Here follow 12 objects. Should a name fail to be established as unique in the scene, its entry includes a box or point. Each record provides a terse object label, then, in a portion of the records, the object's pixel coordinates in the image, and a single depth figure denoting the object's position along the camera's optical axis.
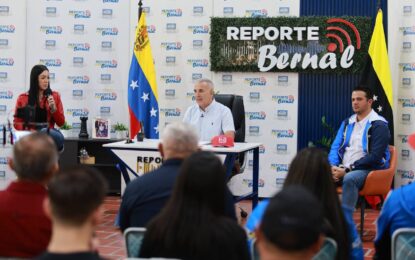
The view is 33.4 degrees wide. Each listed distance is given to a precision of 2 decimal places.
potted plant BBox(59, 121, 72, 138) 8.66
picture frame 8.61
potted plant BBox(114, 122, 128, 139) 8.62
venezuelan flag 8.20
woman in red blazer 6.56
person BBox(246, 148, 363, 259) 2.82
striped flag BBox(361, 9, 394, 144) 7.84
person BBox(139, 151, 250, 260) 2.45
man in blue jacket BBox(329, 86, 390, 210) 6.09
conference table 6.29
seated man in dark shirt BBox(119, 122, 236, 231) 3.08
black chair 7.32
